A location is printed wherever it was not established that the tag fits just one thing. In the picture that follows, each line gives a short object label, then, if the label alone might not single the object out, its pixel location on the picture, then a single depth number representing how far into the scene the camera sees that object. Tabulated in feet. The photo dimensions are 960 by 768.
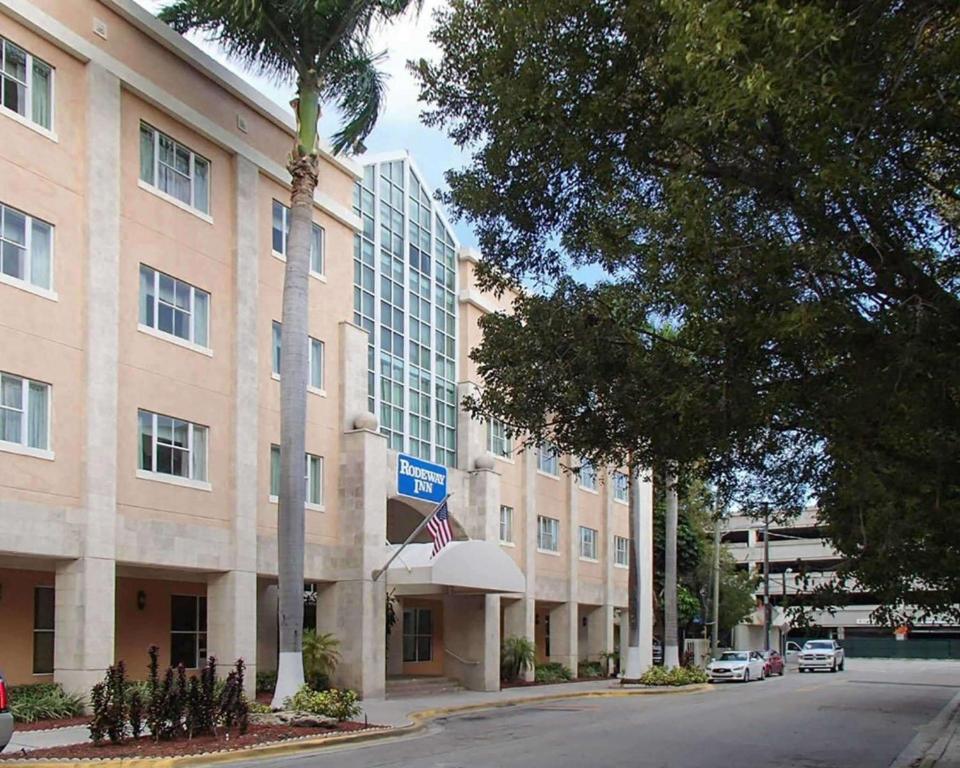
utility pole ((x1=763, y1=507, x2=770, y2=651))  205.87
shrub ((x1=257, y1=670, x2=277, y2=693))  91.97
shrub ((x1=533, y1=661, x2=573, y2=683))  135.48
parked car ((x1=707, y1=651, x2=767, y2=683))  152.15
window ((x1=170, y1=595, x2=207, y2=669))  90.07
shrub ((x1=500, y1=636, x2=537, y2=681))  128.67
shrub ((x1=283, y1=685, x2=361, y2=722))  66.69
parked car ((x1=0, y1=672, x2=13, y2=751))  40.37
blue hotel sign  107.34
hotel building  69.36
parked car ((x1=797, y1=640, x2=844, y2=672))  185.88
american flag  90.99
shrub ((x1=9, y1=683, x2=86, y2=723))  64.95
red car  172.96
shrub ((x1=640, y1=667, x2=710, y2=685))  128.98
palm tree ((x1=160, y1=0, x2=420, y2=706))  75.15
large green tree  28.40
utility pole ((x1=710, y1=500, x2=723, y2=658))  183.01
